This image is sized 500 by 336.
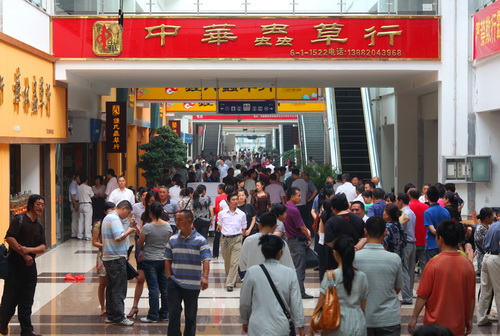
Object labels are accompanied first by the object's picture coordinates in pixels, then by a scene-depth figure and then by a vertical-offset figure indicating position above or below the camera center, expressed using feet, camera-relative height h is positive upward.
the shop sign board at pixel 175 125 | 108.78 +4.55
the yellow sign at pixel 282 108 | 91.15 +6.01
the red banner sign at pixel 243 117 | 115.49 +6.16
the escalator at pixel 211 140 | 197.57 +4.39
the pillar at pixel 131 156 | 83.62 +0.10
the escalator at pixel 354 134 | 73.31 +2.29
